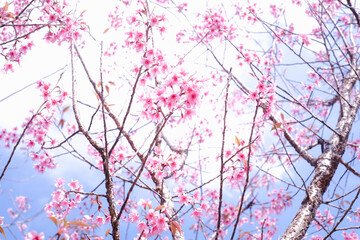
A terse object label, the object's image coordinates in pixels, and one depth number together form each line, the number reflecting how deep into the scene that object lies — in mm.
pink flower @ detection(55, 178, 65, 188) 1504
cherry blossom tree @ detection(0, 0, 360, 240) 1267
